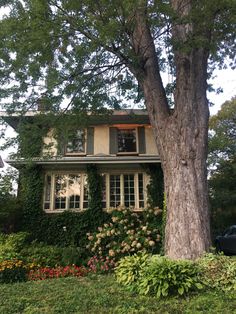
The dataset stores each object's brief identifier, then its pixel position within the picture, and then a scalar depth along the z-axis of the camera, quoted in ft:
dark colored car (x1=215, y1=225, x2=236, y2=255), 48.08
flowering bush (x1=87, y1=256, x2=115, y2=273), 33.51
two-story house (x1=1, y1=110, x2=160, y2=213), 51.24
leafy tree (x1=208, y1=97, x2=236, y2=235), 68.33
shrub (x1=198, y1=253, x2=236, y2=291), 20.65
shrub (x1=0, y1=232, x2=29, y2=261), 34.50
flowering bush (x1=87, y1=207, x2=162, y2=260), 38.57
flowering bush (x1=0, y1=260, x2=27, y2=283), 28.48
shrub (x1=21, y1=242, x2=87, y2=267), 36.27
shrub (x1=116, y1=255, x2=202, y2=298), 19.56
